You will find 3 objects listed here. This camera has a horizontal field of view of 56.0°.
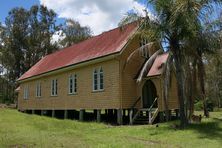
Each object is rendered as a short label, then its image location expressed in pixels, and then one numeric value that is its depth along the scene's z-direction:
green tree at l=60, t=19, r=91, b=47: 43.79
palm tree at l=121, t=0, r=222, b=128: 10.67
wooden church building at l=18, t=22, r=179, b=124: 14.90
